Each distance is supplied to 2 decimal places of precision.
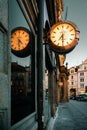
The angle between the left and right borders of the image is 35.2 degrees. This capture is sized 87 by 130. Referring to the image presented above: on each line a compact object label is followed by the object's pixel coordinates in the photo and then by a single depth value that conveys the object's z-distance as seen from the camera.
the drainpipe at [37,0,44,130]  2.41
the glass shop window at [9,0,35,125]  2.07
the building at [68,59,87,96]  46.83
